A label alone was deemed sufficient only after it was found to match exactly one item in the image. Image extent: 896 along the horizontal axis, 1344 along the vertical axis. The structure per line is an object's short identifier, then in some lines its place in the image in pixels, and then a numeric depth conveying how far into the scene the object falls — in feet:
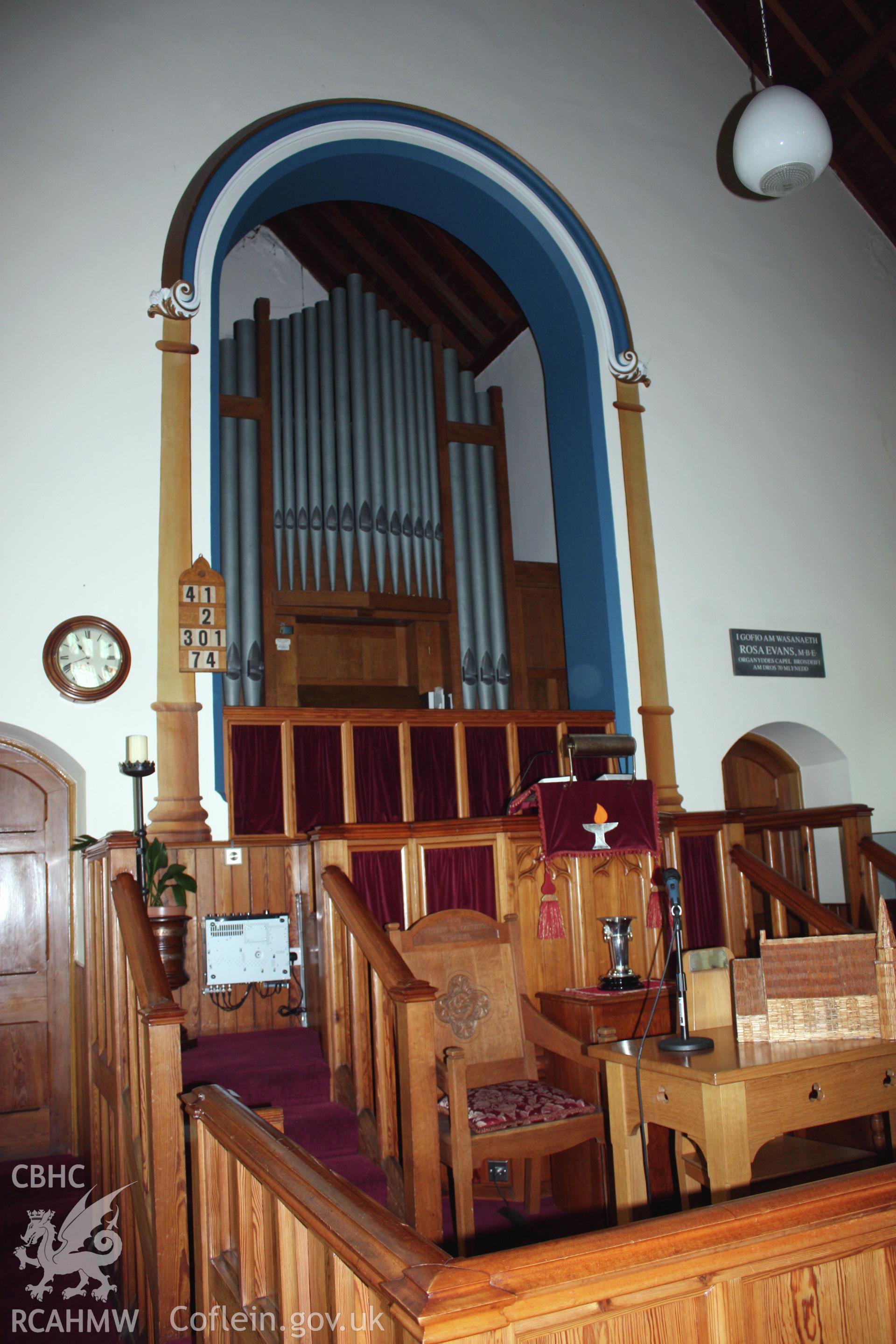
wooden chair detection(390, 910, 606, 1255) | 12.37
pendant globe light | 17.52
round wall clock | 17.92
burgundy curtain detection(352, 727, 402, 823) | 19.74
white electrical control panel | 16.99
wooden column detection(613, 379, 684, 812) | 22.35
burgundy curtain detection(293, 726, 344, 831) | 19.12
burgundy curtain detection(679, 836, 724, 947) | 19.22
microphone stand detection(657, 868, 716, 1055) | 10.09
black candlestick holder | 16.79
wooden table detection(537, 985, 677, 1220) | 13.51
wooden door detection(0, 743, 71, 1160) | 17.76
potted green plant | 15.21
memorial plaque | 23.91
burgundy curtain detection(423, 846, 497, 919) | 16.22
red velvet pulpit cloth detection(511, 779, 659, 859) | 16.16
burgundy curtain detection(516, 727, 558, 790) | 21.34
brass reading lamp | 18.65
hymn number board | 18.74
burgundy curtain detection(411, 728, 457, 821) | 20.26
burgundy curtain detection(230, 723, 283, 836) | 18.62
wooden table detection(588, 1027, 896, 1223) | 9.20
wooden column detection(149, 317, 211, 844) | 18.08
